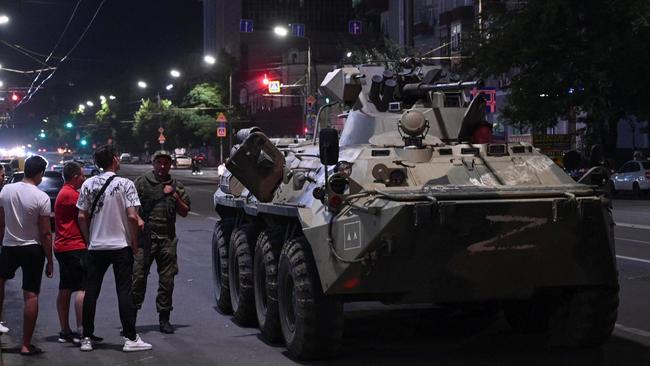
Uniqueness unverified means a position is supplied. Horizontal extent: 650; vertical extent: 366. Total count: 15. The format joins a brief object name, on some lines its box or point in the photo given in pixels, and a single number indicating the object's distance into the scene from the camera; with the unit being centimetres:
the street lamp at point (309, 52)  4561
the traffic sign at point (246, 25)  6159
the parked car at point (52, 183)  2669
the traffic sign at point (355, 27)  5934
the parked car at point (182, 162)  9388
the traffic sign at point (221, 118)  6200
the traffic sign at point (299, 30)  5563
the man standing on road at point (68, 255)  1037
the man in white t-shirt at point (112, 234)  972
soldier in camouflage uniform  1095
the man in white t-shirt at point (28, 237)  996
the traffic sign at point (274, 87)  5744
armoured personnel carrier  870
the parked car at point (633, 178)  4097
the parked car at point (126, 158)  11361
